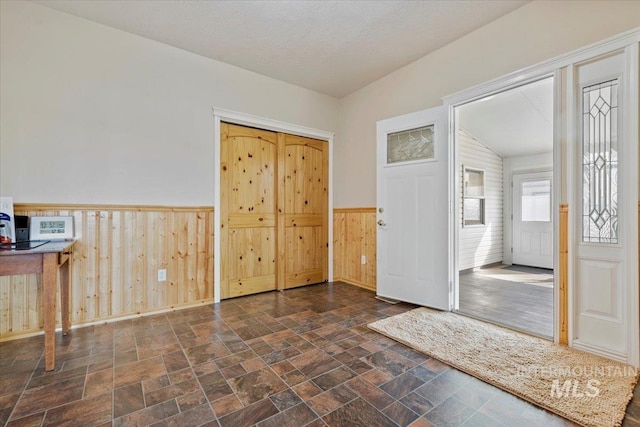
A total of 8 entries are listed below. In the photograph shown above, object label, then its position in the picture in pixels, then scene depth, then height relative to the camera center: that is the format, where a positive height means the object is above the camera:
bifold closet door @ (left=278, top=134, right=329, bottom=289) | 3.85 +0.03
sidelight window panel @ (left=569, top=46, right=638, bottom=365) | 1.87 +0.05
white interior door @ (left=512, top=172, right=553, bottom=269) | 5.36 -0.12
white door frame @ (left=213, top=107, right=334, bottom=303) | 3.25 +1.02
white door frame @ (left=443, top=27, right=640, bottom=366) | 1.86 +0.84
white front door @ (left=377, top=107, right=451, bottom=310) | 2.91 +0.05
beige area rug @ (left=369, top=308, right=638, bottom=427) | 1.48 -0.98
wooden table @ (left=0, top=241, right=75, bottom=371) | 1.75 -0.35
